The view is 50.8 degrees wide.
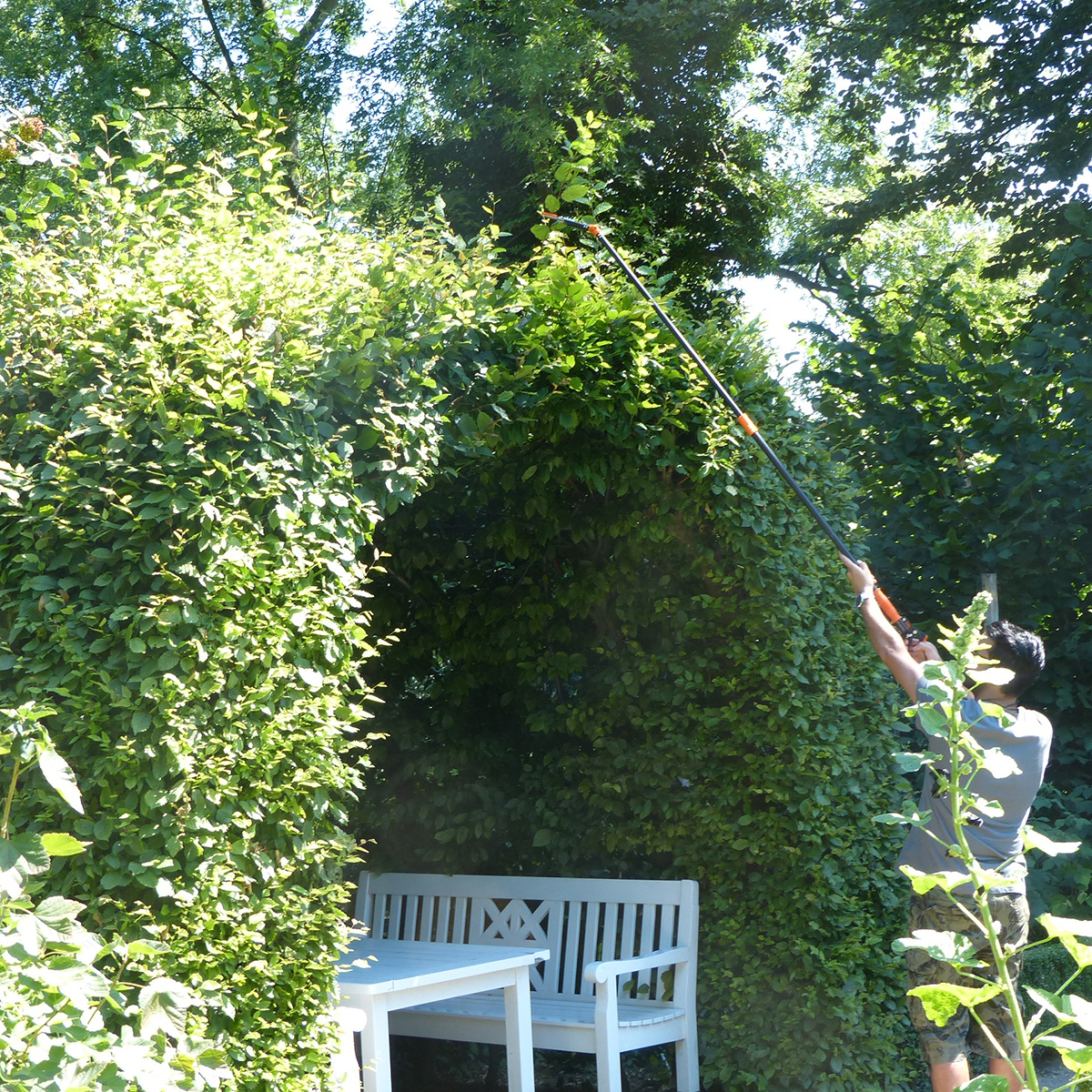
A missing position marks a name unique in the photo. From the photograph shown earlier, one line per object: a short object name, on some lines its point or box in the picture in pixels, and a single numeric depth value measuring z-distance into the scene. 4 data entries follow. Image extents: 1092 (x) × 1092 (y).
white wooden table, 3.52
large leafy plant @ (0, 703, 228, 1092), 1.81
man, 3.44
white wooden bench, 4.28
